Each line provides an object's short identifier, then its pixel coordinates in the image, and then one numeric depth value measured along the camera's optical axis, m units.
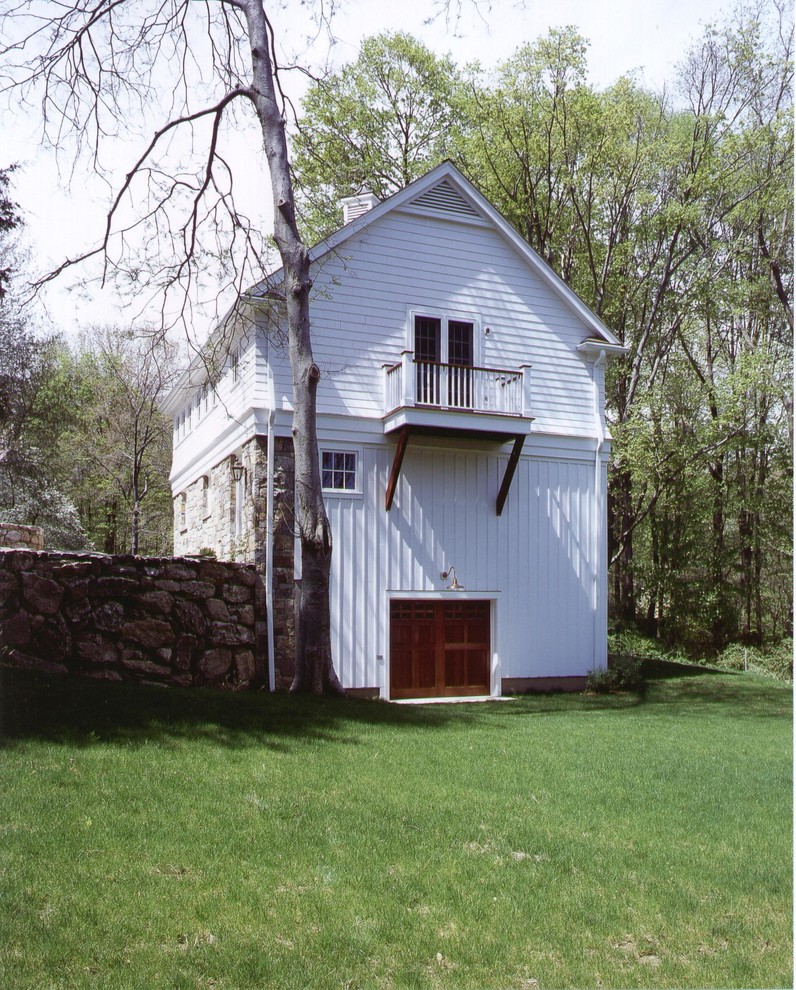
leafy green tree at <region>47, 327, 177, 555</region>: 15.18
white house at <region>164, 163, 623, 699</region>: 11.91
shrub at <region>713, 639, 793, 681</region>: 13.24
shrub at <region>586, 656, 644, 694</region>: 13.11
